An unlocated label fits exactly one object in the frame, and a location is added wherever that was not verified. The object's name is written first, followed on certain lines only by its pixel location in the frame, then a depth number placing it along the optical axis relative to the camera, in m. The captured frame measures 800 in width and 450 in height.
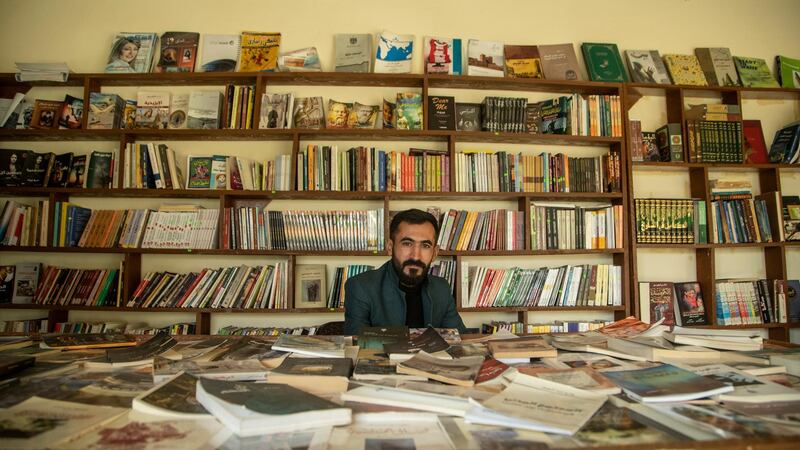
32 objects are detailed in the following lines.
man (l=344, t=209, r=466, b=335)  2.07
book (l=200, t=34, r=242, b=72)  2.93
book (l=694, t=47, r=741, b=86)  3.06
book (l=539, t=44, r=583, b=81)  2.98
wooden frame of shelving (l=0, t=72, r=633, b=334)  2.69
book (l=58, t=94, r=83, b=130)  2.81
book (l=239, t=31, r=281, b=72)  2.91
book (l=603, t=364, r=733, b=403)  0.81
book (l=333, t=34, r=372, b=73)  2.91
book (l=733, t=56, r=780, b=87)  3.09
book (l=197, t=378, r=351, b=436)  0.67
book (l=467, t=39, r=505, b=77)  2.95
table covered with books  0.66
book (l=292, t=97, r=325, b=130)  2.85
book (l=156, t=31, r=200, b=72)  2.92
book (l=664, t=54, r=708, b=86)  3.03
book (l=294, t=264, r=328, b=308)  2.74
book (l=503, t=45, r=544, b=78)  2.98
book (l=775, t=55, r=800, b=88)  3.13
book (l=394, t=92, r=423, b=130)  2.83
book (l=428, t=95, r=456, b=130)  2.82
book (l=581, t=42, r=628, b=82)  2.97
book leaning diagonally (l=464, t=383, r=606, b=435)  0.69
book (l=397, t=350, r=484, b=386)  0.91
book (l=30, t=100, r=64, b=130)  2.79
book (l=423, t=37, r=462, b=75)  2.93
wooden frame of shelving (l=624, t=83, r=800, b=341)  2.84
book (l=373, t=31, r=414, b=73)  2.91
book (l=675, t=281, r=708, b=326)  2.86
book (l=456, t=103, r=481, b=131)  2.89
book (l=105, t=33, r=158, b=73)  2.87
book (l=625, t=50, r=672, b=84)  3.03
